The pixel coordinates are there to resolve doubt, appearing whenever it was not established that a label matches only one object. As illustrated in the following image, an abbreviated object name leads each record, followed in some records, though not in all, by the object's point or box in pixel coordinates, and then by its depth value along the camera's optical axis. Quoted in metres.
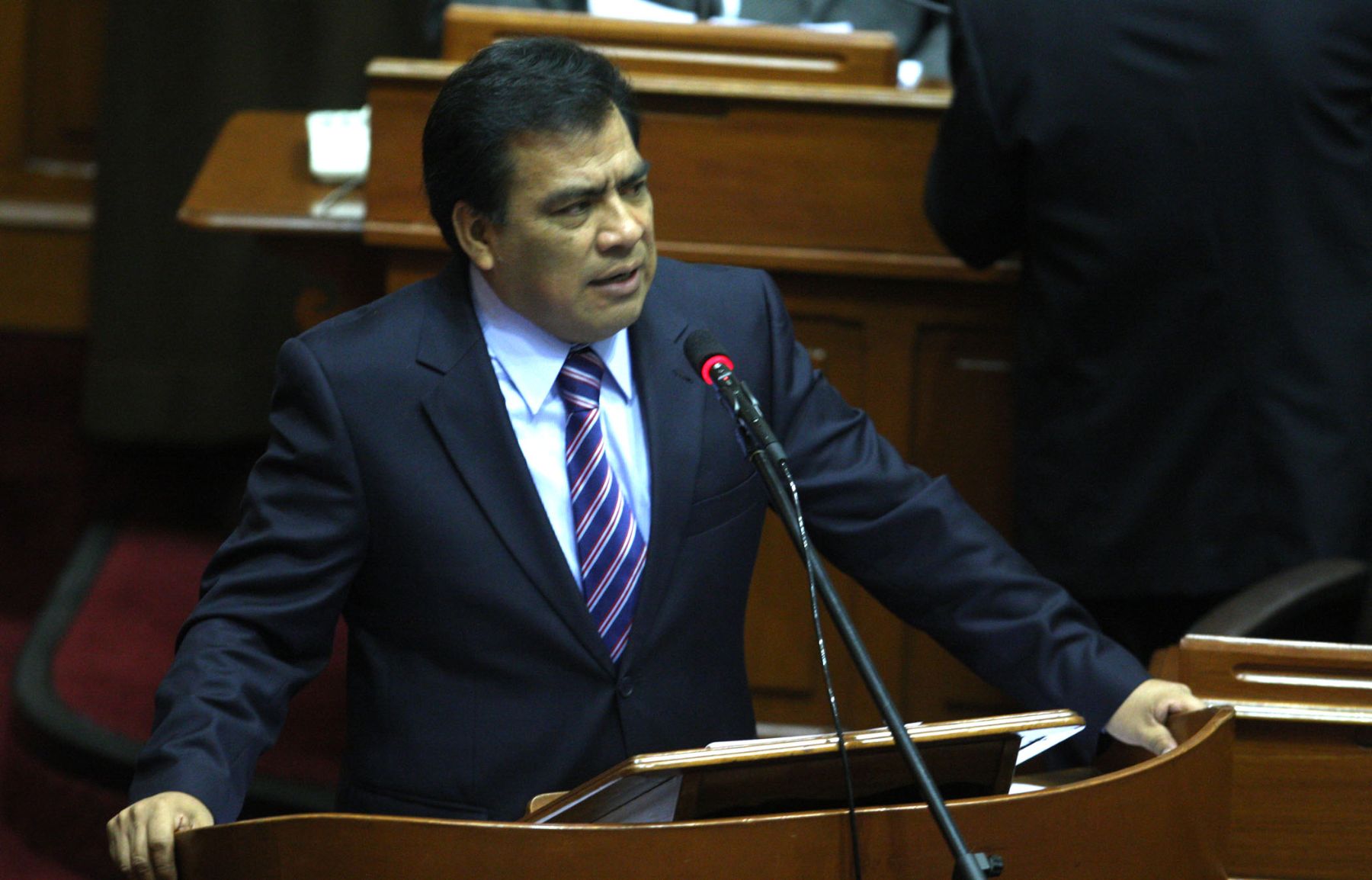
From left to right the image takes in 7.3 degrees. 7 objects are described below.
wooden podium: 9.13
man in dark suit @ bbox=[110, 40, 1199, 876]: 9.48
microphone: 9.21
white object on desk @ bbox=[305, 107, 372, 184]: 10.53
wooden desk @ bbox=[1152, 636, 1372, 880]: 9.50
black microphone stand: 9.06
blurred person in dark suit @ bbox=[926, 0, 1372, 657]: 10.07
